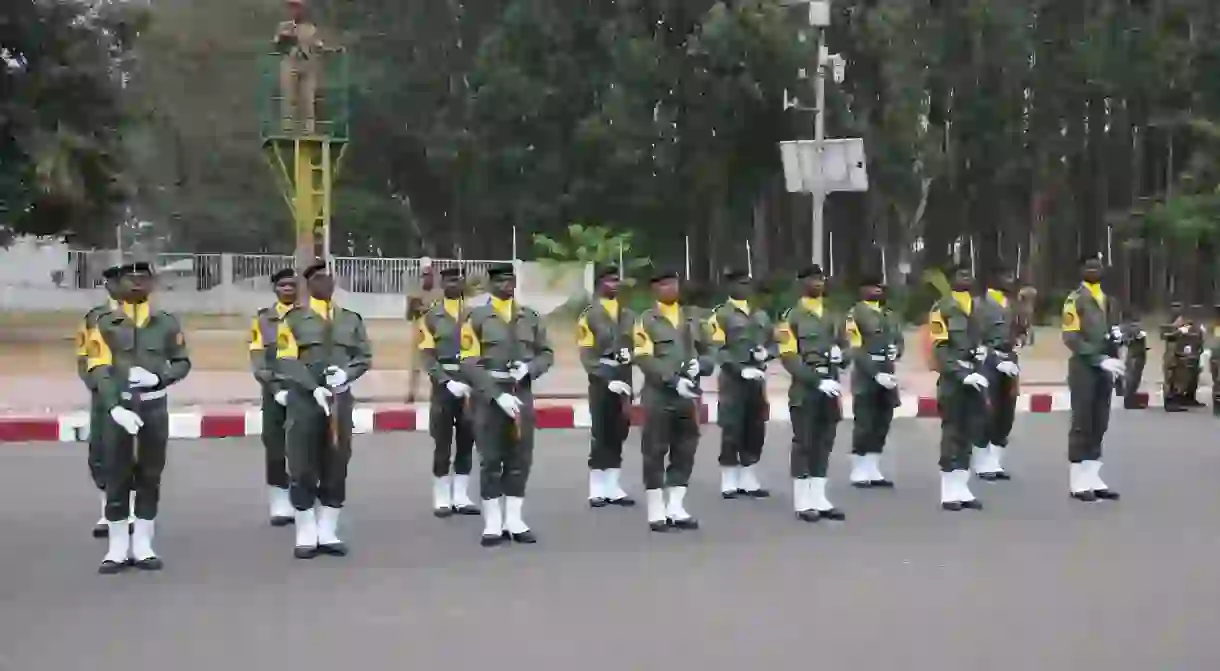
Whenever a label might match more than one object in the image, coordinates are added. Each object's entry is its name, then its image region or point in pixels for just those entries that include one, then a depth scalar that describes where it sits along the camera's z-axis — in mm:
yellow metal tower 18812
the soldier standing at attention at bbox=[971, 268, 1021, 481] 11133
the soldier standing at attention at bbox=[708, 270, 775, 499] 10922
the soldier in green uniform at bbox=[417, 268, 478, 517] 10430
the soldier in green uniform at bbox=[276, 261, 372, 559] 8695
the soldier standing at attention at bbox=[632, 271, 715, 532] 9578
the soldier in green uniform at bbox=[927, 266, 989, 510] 10570
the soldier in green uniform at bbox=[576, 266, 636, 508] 10719
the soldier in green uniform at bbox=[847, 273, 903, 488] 11500
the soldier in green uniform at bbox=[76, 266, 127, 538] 8344
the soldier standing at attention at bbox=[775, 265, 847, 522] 10094
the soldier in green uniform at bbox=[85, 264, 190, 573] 8258
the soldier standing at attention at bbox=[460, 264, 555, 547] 9125
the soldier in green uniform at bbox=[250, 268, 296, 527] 9016
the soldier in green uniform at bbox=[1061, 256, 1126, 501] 10758
